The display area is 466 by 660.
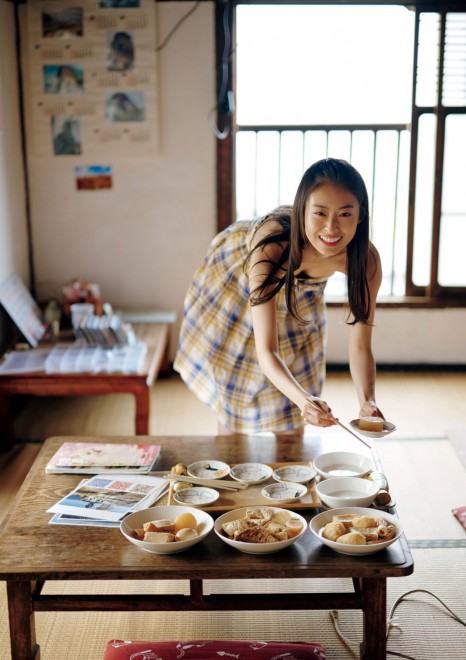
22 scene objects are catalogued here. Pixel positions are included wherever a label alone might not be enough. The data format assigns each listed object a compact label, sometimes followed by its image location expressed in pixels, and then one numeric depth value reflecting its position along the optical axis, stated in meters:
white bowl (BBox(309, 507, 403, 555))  1.60
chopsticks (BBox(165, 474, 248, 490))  1.93
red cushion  1.82
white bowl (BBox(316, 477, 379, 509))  1.81
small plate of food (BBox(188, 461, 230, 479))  2.00
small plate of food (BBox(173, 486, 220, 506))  1.84
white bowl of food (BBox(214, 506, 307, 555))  1.62
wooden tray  1.83
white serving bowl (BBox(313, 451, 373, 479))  2.01
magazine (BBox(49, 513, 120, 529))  1.78
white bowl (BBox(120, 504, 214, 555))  1.61
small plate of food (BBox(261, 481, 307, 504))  1.86
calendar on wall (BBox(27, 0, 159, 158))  3.94
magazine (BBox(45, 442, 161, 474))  2.05
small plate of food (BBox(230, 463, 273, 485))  1.98
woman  1.91
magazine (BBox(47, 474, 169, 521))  1.83
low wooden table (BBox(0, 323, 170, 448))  3.18
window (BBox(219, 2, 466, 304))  3.99
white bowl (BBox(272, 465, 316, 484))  1.97
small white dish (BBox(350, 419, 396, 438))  1.93
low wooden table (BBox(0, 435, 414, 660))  1.58
